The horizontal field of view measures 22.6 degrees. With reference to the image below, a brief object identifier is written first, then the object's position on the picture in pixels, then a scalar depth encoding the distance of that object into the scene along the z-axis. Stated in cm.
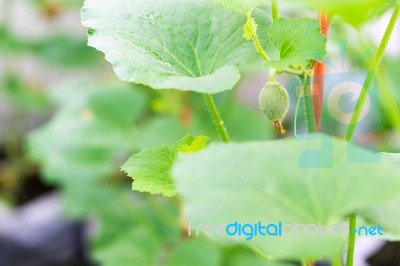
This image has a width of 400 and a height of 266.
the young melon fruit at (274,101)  78
